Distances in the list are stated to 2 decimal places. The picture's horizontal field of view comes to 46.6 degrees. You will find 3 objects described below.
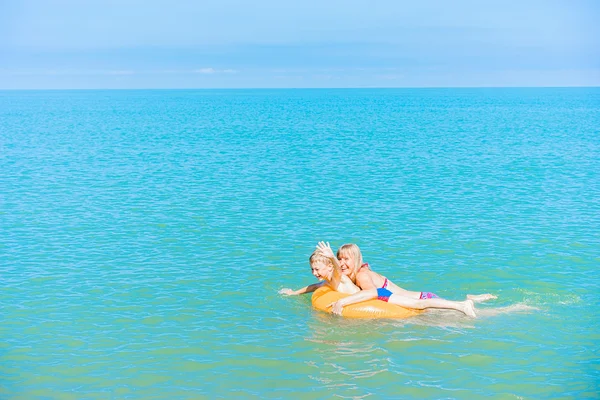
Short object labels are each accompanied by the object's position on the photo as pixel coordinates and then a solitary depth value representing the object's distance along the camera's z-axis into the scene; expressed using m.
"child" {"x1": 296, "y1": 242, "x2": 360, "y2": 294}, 11.18
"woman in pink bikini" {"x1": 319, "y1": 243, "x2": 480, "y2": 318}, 11.11
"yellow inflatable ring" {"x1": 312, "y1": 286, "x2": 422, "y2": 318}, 11.14
